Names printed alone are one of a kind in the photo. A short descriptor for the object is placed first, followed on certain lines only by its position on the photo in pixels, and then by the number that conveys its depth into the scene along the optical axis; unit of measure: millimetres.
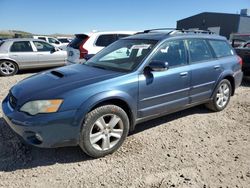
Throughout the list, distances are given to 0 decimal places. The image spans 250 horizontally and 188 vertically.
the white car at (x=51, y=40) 13139
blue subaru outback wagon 2275
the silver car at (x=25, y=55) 7059
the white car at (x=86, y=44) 5587
